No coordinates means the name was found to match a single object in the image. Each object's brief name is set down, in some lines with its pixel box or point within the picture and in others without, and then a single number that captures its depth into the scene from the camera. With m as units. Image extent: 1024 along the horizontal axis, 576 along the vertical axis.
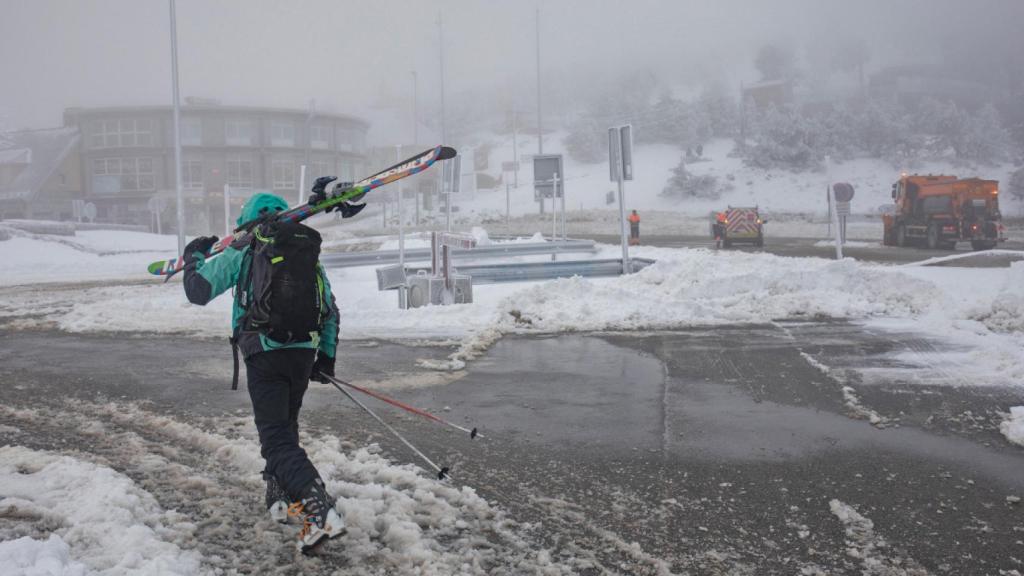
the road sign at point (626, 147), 16.56
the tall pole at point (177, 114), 20.88
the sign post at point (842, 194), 18.91
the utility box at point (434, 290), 14.01
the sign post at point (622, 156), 16.59
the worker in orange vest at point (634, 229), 33.86
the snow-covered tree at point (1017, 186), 52.03
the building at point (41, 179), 61.50
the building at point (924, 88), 69.75
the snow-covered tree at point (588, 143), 75.31
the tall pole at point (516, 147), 71.36
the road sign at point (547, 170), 21.61
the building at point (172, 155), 63.19
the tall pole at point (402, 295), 14.27
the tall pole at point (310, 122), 64.25
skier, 4.06
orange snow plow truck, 26.98
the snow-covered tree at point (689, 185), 61.78
